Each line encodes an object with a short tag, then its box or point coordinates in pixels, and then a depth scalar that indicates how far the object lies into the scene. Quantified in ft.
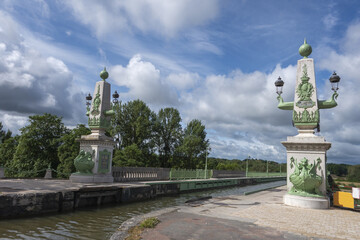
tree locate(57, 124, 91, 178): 97.62
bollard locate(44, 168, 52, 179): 60.62
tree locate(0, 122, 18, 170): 112.47
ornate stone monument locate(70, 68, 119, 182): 55.11
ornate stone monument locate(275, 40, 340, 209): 35.55
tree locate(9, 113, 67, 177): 101.71
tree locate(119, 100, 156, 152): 138.41
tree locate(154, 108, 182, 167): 150.92
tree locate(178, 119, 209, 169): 149.28
